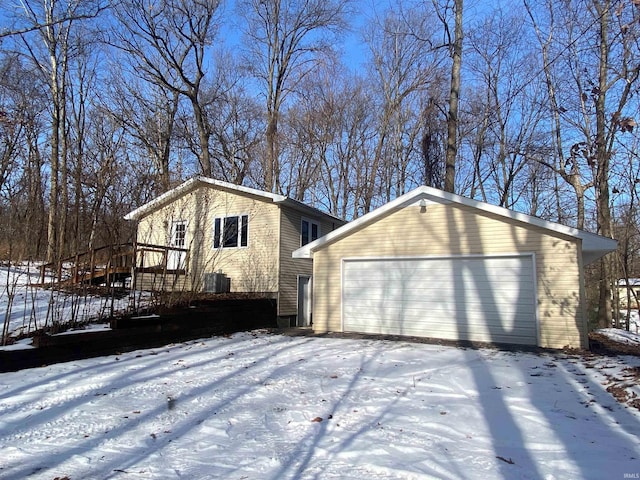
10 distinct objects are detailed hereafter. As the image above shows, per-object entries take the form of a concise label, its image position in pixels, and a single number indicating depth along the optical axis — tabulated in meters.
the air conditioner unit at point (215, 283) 13.80
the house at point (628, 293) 16.05
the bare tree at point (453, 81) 16.03
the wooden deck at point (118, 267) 10.32
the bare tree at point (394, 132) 23.67
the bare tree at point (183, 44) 19.50
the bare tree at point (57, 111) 16.86
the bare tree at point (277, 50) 23.41
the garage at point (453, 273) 9.51
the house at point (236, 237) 14.34
